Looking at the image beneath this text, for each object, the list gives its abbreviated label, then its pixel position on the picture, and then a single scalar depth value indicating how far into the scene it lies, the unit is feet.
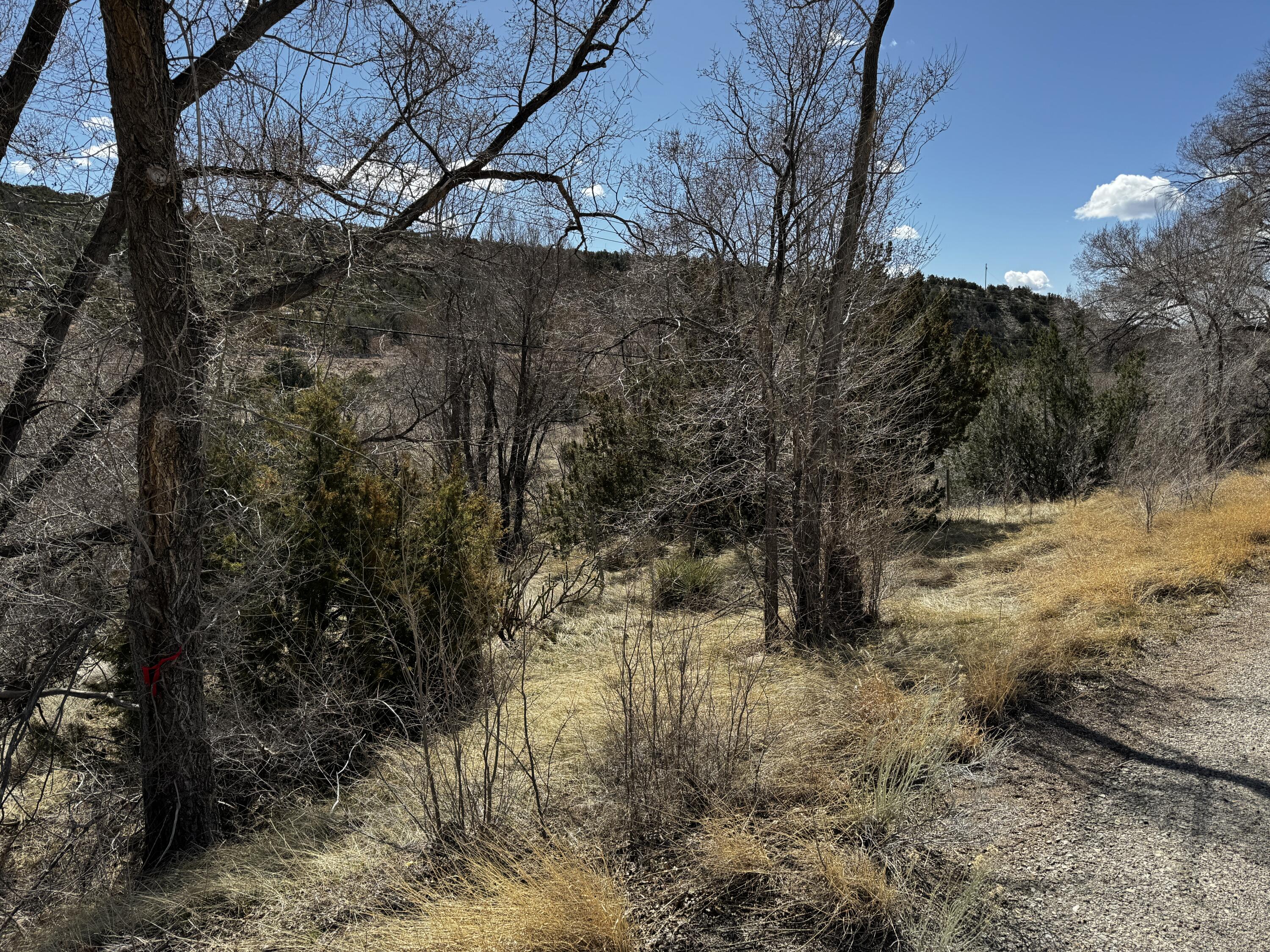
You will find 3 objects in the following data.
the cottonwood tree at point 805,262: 23.31
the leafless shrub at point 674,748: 11.71
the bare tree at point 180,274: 13.96
